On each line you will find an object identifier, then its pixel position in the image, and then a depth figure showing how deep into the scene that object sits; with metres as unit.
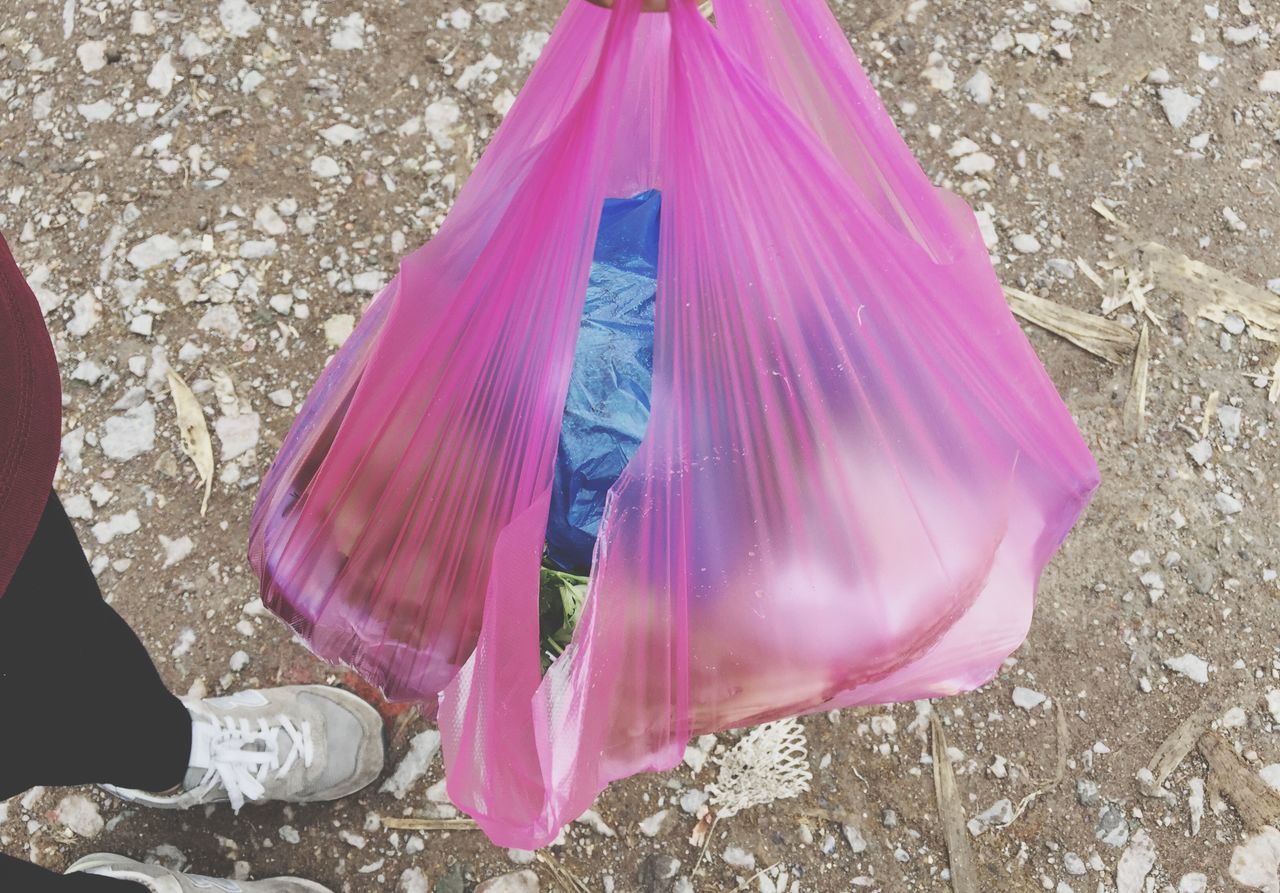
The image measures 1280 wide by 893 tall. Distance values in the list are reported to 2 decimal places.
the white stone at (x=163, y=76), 1.52
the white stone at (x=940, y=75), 1.53
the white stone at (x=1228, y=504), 1.28
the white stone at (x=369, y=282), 1.40
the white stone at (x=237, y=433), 1.30
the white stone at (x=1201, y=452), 1.31
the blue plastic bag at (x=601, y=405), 0.89
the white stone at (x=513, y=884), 1.11
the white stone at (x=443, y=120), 1.49
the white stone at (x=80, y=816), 1.13
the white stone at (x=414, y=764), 1.15
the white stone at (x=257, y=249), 1.41
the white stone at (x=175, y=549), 1.25
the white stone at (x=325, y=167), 1.47
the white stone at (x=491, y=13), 1.57
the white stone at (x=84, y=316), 1.37
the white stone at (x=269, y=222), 1.43
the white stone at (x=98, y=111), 1.50
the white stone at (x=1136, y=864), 1.12
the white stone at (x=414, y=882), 1.12
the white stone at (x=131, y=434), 1.30
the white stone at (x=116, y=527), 1.26
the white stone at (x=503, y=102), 1.51
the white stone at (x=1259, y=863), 1.12
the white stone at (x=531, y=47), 1.54
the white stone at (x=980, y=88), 1.52
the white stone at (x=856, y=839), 1.13
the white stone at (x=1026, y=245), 1.43
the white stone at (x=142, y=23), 1.55
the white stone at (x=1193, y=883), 1.12
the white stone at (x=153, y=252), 1.40
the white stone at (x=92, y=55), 1.52
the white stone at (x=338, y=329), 1.37
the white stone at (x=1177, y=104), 1.51
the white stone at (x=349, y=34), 1.55
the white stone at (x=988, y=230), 1.44
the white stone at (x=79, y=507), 1.27
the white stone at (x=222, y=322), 1.37
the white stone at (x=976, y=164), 1.48
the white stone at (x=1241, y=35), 1.56
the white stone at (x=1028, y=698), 1.19
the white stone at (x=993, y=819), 1.14
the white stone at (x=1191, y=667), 1.21
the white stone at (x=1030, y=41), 1.55
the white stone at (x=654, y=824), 1.13
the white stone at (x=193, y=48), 1.53
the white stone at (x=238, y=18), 1.55
